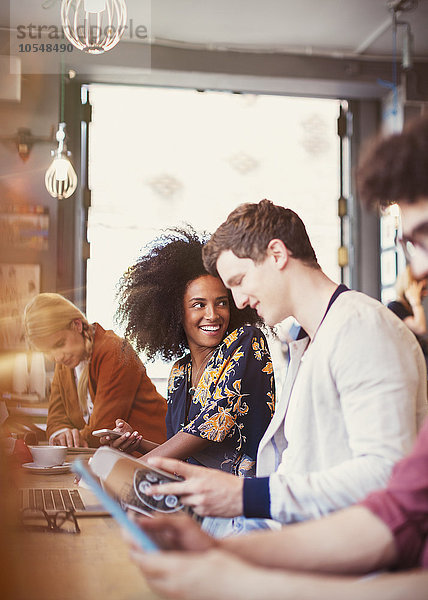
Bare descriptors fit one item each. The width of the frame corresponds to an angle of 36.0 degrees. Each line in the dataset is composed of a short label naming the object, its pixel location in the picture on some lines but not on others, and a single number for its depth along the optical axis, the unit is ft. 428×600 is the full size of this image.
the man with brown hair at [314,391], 3.14
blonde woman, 8.05
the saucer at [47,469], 5.79
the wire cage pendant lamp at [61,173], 12.21
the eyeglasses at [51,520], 3.99
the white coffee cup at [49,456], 5.97
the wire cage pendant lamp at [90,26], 9.32
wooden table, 2.84
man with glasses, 2.02
